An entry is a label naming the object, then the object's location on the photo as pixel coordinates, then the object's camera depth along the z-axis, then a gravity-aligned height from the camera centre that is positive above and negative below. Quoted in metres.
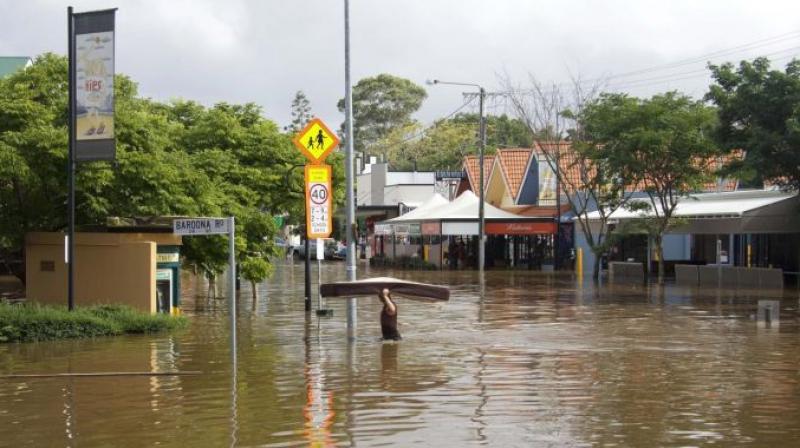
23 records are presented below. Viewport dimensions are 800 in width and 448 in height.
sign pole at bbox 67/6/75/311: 20.81 +1.31
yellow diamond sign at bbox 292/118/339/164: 24.14 +2.23
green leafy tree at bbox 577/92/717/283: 42.88 +3.86
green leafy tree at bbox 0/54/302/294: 23.11 +1.54
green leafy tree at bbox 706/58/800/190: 37.59 +4.32
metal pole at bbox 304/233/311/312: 28.47 -0.92
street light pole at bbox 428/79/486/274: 55.94 +1.62
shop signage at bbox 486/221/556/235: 58.97 +0.77
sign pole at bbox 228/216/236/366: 15.46 -0.34
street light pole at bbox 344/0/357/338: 21.42 +1.16
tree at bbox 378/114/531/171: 110.44 +10.42
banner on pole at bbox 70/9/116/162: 20.69 +2.99
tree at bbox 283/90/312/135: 117.19 +14.31
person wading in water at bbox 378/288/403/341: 21.02 -1.48
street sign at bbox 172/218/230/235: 15.69 +0.26
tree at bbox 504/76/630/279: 46.53 +3.34
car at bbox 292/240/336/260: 78.07 -0.46
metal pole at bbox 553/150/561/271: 58.46 -0.09
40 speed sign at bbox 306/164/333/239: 24.14 +0.94
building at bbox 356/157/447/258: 82.81 +3.85
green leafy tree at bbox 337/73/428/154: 126.19 +15.76
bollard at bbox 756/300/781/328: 24.78 -1.62
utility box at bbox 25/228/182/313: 23.98 -0.53
